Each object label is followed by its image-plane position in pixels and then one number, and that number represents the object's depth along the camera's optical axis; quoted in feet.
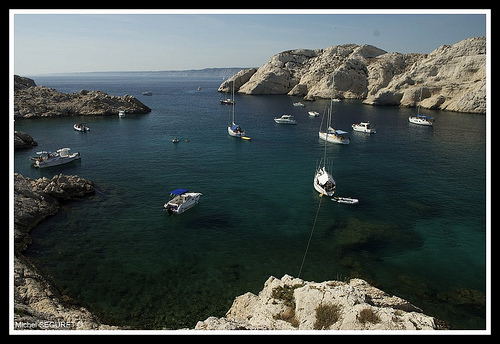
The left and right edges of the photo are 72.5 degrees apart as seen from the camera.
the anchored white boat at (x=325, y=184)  147.23
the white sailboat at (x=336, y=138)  245.71
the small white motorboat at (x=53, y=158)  180.04
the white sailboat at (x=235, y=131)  264.29
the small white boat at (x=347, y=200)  139.03
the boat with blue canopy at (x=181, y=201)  127.65
